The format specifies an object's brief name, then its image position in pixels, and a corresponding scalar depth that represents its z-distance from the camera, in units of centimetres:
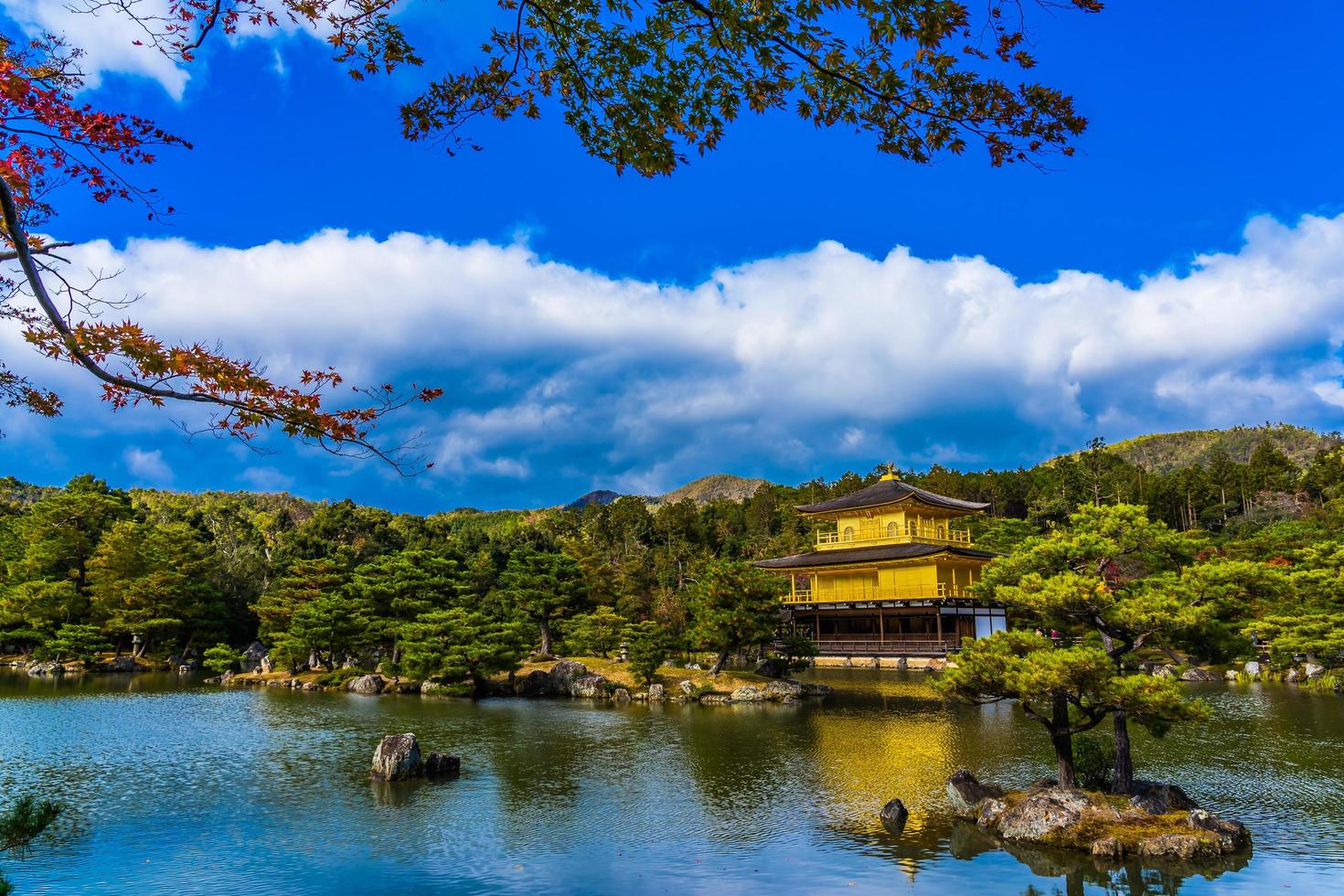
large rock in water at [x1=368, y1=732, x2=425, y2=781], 1302
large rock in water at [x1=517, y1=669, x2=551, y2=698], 2536
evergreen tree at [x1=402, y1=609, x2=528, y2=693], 2430
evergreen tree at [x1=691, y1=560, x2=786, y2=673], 2436
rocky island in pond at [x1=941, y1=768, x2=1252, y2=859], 892
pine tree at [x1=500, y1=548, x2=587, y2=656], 3034
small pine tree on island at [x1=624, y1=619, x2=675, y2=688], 2462
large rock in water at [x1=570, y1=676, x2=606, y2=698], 2455
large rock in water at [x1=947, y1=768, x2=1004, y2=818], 1066
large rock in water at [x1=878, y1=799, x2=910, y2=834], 1021
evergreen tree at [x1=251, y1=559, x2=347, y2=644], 3294
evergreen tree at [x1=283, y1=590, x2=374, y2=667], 2886
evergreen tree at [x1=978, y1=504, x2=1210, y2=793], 1007
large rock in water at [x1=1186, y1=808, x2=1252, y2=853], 906
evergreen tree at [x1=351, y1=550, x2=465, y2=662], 2988
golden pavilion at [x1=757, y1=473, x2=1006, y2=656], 3541
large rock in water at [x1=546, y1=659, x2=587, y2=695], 2538
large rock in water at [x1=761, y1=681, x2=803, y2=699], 2361
